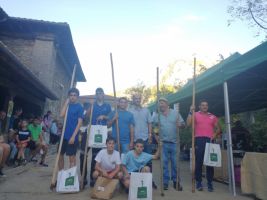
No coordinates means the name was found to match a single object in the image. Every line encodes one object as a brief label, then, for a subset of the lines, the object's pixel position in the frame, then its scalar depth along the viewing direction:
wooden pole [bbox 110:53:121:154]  3.59
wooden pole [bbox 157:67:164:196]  3.28
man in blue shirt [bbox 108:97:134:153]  3.63
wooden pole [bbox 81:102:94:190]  3.48
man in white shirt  3.25
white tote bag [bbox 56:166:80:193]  3.10
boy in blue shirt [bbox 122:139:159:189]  3.25
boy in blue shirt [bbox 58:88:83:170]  3.40
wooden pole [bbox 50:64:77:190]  3.24
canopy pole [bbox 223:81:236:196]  3.54
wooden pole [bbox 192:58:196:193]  3.57
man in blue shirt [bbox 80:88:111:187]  3.60
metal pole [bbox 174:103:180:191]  3.64
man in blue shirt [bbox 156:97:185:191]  3.68
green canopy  3.34
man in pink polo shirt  3.67
